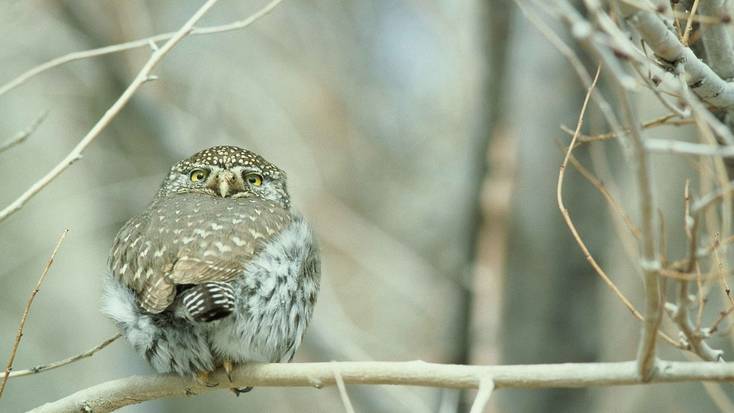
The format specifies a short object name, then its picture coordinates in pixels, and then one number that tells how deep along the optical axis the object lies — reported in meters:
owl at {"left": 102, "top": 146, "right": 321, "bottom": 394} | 6.93
